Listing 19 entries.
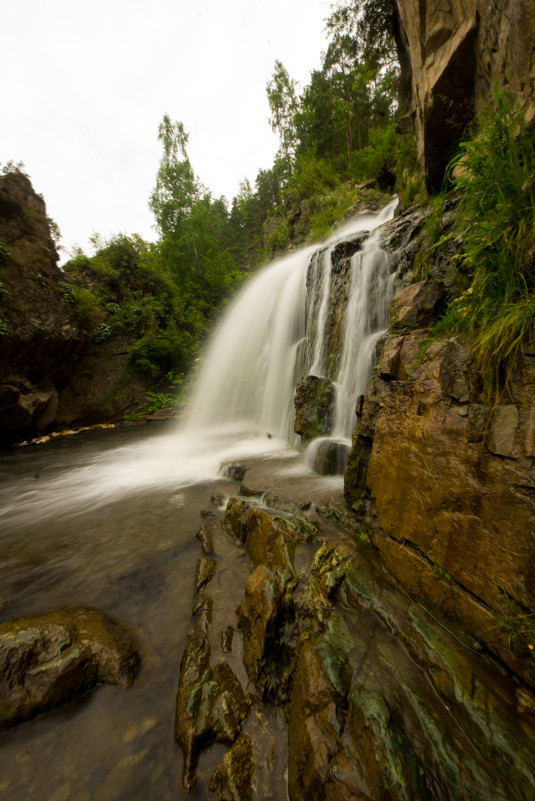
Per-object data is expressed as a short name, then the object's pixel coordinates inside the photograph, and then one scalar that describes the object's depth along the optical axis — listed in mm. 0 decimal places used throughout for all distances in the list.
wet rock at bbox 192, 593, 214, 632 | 2384
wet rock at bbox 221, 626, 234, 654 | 2166
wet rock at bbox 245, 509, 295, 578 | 2644
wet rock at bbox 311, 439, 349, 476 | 4445
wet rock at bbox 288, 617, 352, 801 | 1367
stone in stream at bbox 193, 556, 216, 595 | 2844
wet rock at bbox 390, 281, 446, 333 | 2799
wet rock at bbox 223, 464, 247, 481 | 5173
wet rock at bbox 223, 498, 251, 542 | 3463
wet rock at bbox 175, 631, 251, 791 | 1646
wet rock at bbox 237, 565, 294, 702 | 1898
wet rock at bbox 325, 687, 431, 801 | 1225
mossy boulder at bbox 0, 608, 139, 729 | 1834
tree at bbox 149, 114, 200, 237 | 19703
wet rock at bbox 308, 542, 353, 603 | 2264
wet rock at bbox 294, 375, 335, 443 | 5199
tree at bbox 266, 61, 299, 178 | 23062
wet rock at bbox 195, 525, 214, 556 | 3328
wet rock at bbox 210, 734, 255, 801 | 1431
